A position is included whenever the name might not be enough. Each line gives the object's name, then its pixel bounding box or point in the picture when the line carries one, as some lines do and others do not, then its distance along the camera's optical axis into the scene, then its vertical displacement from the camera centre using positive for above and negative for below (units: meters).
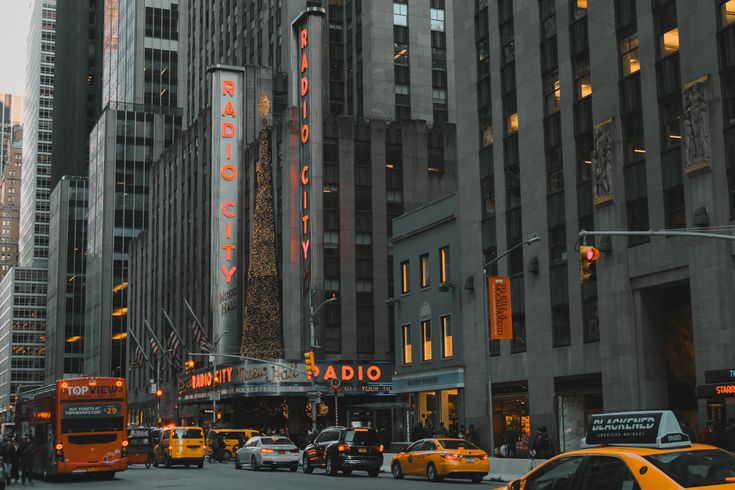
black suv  37.06 -1.89
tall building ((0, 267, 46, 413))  194.07 +4.68
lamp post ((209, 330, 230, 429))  70.32 +2.42
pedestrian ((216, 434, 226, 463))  53.72 -2.46
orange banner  43.38 +3.90
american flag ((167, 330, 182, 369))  73.38 +4.02
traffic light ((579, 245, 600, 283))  25.91 +3.74
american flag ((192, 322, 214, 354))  69.06 +4.55
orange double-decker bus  33.03 -0.65
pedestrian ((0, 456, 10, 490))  26.06 -1.77
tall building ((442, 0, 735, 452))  34.25 +7.76
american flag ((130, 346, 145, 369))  82.06 +3.99
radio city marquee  66.69 +1.63
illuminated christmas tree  71.12 +8.17
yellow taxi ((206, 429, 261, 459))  54.53 -1.83
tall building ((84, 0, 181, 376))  139.88 +35.15
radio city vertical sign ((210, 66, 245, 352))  79.00 +16.75
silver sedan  41.44 -2.11
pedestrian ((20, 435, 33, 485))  33.81 -1.82
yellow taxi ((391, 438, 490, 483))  32.19 -2.01
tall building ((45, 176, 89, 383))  169.25 +22.95
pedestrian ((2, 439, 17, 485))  35.47 -1.55
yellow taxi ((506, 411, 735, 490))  10.05 -0.71
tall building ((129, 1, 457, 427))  71.12 +17.42
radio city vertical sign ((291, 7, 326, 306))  70.44 +19.45
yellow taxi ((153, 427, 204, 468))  43.69 -1.82
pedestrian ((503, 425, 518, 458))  40.66 -1.86
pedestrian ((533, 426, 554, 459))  35.88 -1.76
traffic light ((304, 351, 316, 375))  55.25 +2.20
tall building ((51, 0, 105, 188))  187.25 +62.47
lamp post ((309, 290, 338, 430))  63.92 +5.58
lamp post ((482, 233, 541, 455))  38.28 +0.67
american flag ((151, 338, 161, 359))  78.94 +4.58
